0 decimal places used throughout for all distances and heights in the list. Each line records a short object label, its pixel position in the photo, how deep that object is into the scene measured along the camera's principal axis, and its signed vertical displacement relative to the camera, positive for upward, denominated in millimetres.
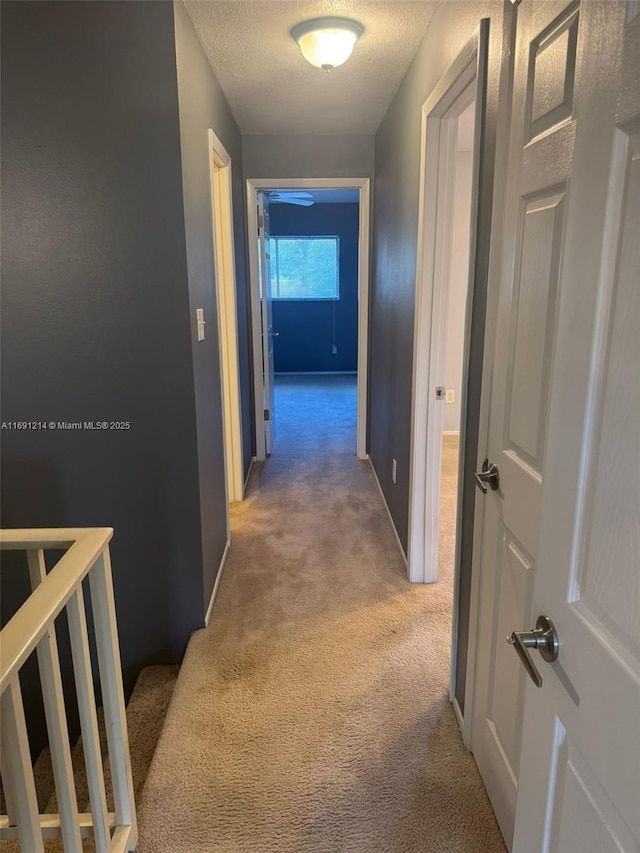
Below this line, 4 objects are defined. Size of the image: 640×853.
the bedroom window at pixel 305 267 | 8250 +426
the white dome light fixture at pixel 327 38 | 2197 +995
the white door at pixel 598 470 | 652 -220
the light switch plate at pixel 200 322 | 2344 -101
